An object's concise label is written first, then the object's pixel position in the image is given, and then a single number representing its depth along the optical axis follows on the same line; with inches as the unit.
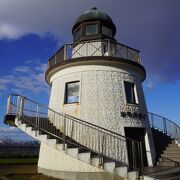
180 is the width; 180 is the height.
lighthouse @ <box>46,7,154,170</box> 373.5
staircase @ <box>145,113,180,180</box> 290.7
